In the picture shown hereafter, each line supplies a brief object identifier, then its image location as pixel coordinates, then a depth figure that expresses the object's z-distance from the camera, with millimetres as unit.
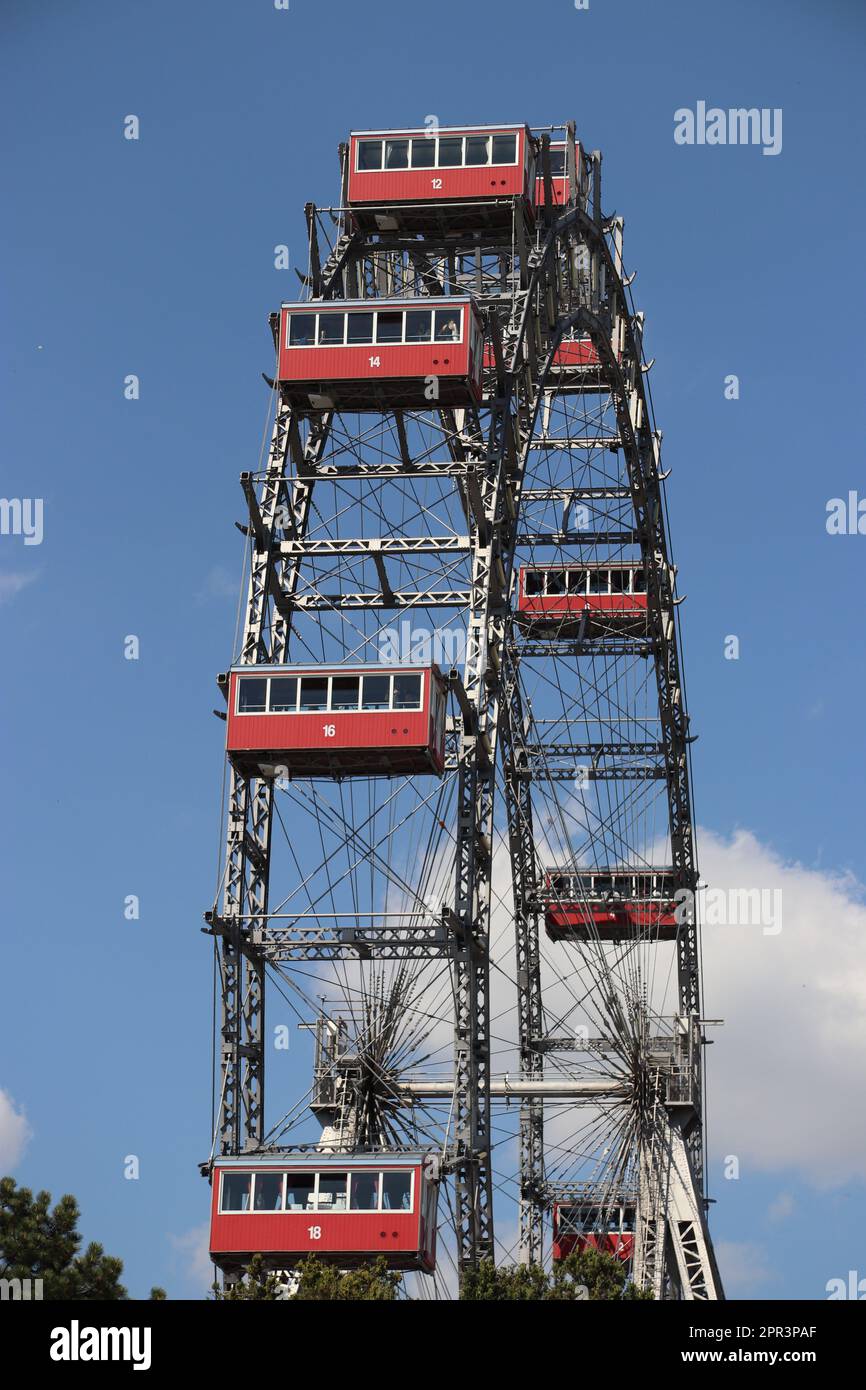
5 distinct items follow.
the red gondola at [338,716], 56250
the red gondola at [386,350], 61938
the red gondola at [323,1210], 52750
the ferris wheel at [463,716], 56500
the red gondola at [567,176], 72062
